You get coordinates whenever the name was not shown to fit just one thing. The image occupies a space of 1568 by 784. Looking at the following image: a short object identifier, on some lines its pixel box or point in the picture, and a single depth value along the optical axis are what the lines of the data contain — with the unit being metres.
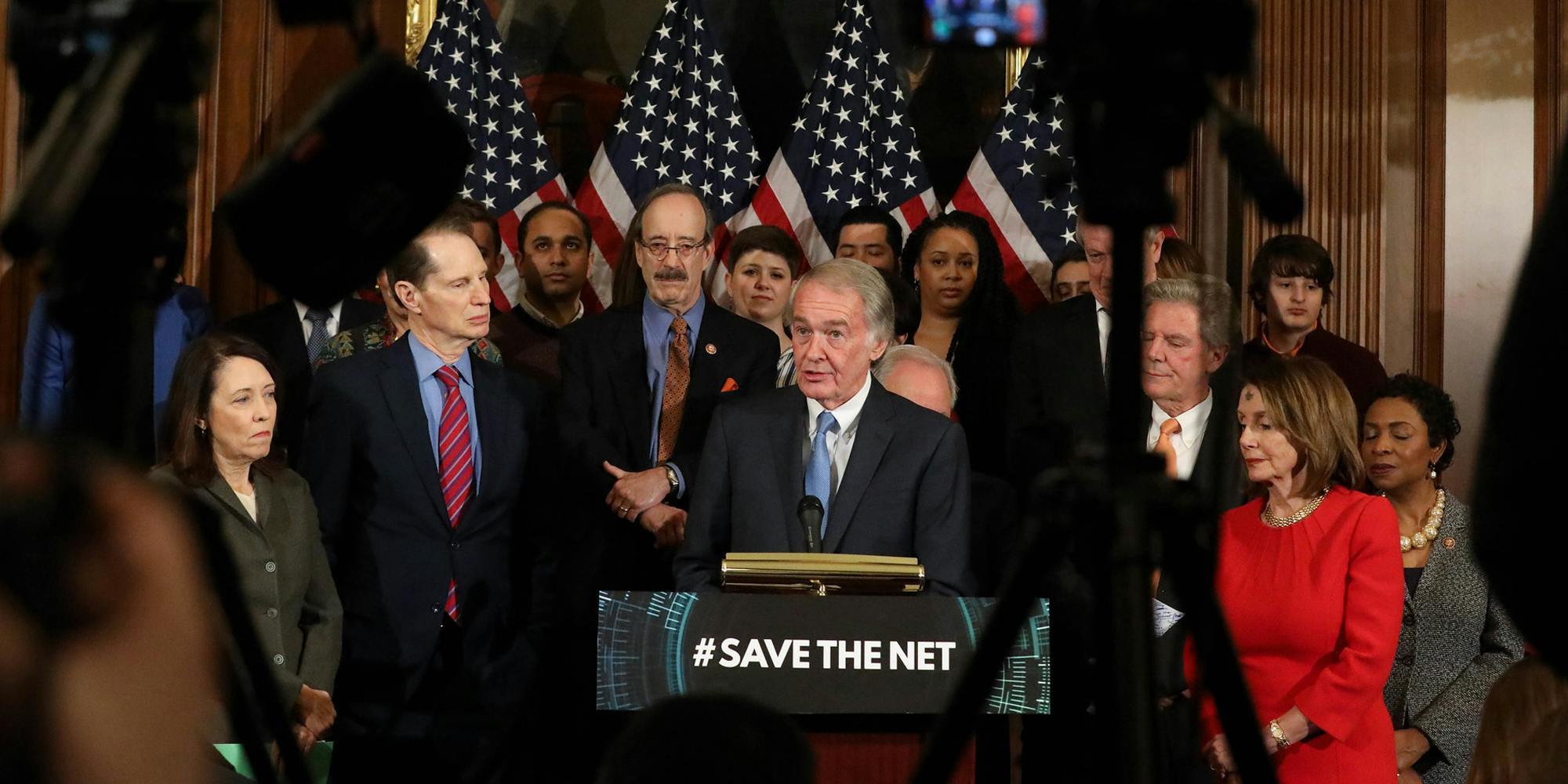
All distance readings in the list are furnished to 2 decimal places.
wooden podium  3.35
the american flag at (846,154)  6.93
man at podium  4.23
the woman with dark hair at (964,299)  5.67
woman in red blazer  3.98
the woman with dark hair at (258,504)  4.38
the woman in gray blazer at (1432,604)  4.53
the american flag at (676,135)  6.96
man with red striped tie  4.66
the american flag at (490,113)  6.82
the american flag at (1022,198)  6.79
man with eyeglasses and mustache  4.95
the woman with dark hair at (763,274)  5.89
